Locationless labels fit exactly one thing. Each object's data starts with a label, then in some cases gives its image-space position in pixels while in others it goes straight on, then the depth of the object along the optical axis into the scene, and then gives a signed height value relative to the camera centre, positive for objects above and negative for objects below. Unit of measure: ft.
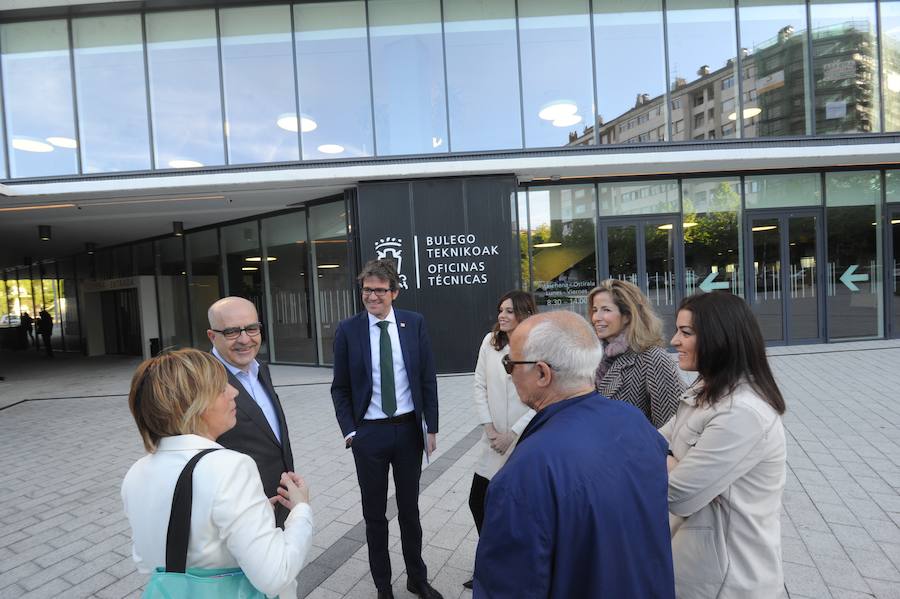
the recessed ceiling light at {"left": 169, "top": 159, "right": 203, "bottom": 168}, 32.45 +8.35
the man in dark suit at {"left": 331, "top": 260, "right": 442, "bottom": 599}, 8.96 -2.52
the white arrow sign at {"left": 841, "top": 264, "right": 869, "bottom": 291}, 35.27 -1.87
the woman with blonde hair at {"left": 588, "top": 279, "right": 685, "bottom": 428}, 7.82 -1.57
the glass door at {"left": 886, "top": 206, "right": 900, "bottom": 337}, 35.17 -1.23
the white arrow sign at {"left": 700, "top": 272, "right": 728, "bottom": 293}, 34.99 -1.66
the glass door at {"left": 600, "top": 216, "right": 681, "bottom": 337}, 34.76 +1.14
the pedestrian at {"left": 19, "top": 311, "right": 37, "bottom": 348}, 68.69 -3.90
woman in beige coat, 5.03 -2.30
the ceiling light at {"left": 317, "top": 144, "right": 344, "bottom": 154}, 32.01 +8.72
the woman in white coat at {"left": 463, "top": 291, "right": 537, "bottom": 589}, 8.73 -2.49
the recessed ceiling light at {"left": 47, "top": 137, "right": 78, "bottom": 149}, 32.32 +10.15
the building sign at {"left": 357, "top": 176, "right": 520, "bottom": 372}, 30.22 +1.81
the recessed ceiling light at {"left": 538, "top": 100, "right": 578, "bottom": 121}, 31.96 +10.51
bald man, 6.65 -1.68
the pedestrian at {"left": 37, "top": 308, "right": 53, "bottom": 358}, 60.90 -4.11
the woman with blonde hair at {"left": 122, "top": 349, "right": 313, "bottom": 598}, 4.11 -1.76
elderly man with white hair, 3.44 -1.78
